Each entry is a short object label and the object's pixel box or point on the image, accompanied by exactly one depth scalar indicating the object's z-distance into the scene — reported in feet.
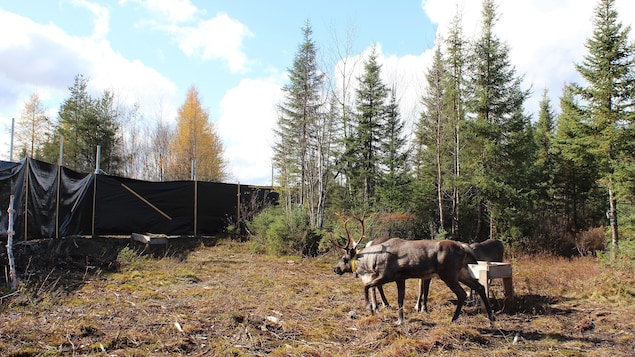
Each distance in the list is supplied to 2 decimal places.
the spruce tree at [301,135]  52.57
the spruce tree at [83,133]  75.20
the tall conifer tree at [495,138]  48.88
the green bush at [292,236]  44.16
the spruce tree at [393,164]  50.00
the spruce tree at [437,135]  49.26
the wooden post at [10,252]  22.54
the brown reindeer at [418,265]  20.94
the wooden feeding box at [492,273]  23.81
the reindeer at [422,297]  23.35
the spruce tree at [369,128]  64.54
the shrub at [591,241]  49.78
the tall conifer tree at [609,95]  39.93
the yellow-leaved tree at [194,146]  100.53
